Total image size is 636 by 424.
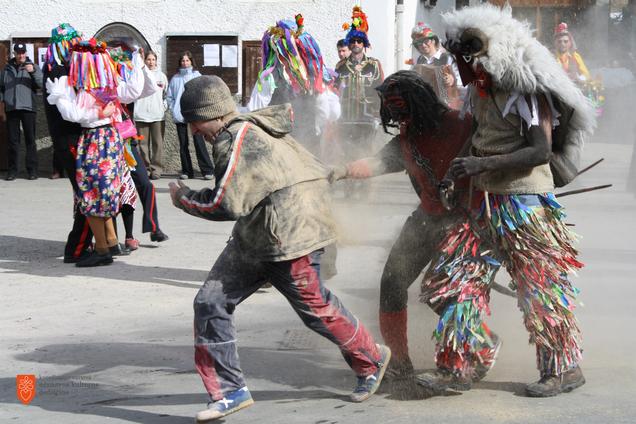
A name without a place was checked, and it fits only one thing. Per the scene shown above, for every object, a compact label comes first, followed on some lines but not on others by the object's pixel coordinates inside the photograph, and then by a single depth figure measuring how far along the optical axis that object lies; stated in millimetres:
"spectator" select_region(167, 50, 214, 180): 14609
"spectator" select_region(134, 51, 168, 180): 14844
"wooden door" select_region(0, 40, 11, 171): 15359
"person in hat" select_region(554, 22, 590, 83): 11328
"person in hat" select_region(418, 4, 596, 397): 4766
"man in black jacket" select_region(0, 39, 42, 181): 14516
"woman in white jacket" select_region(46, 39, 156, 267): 8359
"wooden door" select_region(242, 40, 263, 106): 15977
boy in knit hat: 4555
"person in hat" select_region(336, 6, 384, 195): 12125
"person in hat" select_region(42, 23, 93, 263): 8477
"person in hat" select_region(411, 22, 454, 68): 11316
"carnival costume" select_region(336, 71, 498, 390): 5121
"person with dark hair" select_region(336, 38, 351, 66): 13122
